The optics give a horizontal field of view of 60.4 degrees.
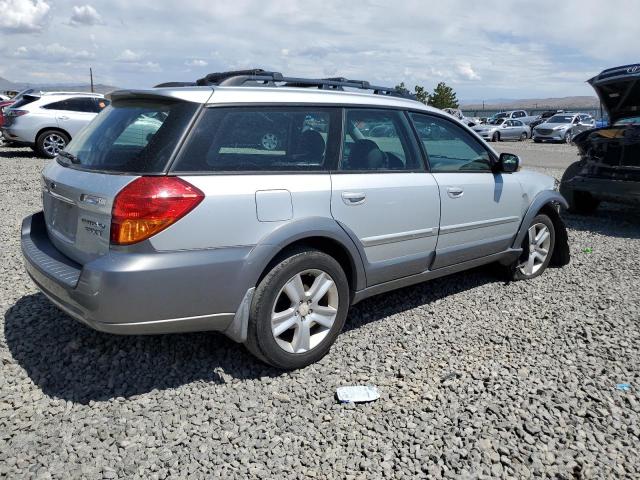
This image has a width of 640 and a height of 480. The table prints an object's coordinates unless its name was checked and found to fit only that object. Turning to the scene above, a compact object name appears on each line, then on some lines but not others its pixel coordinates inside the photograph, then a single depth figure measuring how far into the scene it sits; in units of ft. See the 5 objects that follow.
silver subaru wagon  9.29
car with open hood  23.91
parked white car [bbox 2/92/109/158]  46.14
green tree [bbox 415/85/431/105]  184.88
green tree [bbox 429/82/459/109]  181.78
